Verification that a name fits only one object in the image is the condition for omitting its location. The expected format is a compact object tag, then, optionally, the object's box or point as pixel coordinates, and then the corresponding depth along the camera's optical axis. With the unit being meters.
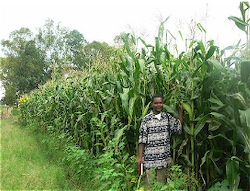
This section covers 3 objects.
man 2.48
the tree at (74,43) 27.12
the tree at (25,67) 24.11
